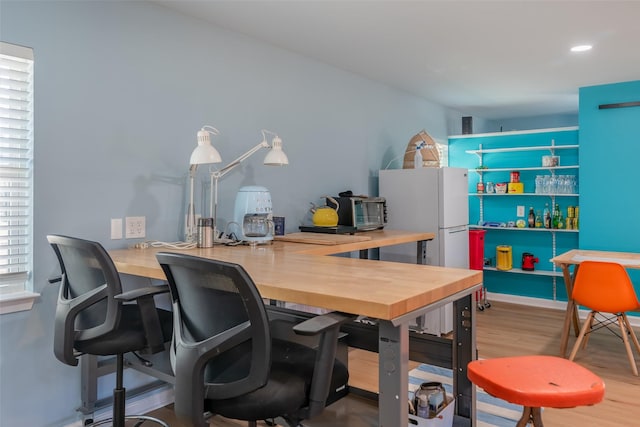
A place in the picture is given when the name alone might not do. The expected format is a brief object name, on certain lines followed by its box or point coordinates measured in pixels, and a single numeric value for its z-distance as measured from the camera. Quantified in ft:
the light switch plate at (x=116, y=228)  8.36
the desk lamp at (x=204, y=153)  8.30
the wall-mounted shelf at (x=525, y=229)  16.70
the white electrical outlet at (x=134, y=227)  8.57
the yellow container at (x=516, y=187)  17.80
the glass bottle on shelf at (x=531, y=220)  17.47
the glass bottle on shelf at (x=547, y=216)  17.08
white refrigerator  13.53
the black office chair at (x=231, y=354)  4.12
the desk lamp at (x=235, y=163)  9.27
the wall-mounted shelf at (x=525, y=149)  16.58
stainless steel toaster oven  12.39
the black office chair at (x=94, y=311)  5.74
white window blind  7.17
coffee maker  9.25
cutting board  9.53
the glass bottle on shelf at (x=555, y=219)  16.91
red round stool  5.08
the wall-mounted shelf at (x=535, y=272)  16.79
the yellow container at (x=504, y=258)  17.70
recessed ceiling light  11.65
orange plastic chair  10.29
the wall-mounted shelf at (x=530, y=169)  16.38
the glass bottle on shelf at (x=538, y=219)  17.47
